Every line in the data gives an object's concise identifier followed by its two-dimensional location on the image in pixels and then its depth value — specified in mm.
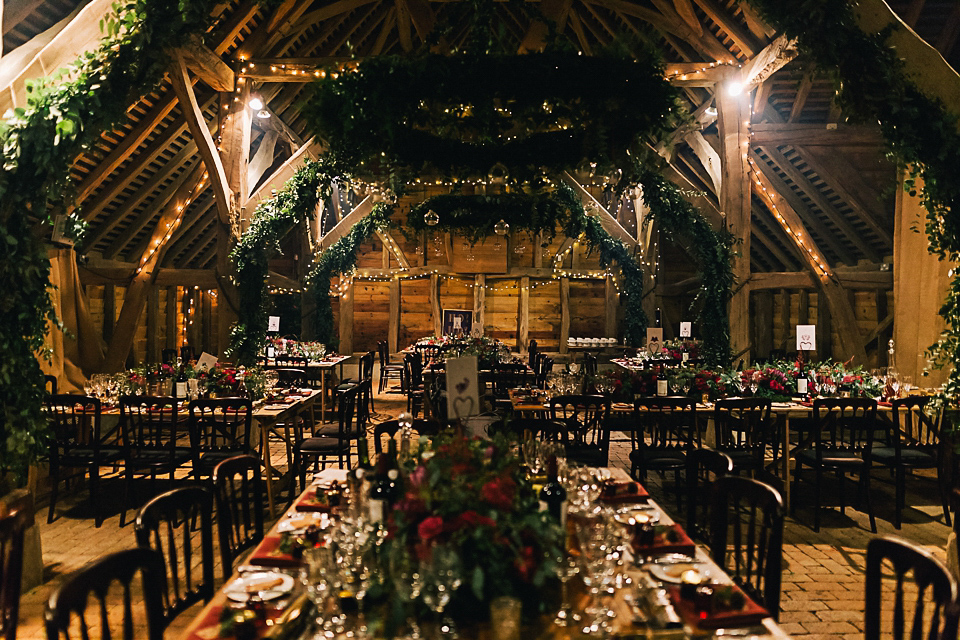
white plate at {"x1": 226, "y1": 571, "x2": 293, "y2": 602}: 2141
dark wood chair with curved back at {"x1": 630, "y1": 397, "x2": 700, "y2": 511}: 5273
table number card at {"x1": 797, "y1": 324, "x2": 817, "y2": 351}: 6991
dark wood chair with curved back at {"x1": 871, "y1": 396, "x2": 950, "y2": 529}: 5145
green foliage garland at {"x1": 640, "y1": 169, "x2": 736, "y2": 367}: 8180
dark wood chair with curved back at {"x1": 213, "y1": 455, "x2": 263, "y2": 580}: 2826
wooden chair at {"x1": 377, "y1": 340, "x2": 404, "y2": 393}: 11820
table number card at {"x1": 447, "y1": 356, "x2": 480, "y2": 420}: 3098
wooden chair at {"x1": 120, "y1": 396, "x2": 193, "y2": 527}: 5215
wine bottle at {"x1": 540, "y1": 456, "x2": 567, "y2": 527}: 2322
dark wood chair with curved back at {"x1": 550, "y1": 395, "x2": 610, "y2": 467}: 5246
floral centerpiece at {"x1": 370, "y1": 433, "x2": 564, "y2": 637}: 1894
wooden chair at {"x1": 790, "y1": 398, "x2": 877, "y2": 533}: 5199
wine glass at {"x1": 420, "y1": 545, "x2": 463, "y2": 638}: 1821
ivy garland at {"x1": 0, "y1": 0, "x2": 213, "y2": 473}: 3668
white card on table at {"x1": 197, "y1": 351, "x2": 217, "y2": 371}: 6453
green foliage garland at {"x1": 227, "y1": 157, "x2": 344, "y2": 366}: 7879
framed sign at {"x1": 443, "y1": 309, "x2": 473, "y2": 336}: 15415
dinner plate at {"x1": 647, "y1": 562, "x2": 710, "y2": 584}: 2306
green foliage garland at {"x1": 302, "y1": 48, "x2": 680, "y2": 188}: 3496
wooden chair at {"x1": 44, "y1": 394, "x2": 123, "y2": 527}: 5160
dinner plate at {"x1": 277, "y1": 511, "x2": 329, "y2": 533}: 2756
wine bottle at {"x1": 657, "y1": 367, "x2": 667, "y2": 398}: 6230
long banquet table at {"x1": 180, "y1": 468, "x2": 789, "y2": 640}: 1867
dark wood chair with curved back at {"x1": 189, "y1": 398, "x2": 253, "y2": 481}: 5066
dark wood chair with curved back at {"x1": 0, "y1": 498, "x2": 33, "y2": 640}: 2273
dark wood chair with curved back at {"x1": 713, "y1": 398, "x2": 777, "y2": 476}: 5223
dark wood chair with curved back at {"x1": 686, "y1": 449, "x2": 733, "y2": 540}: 3188
